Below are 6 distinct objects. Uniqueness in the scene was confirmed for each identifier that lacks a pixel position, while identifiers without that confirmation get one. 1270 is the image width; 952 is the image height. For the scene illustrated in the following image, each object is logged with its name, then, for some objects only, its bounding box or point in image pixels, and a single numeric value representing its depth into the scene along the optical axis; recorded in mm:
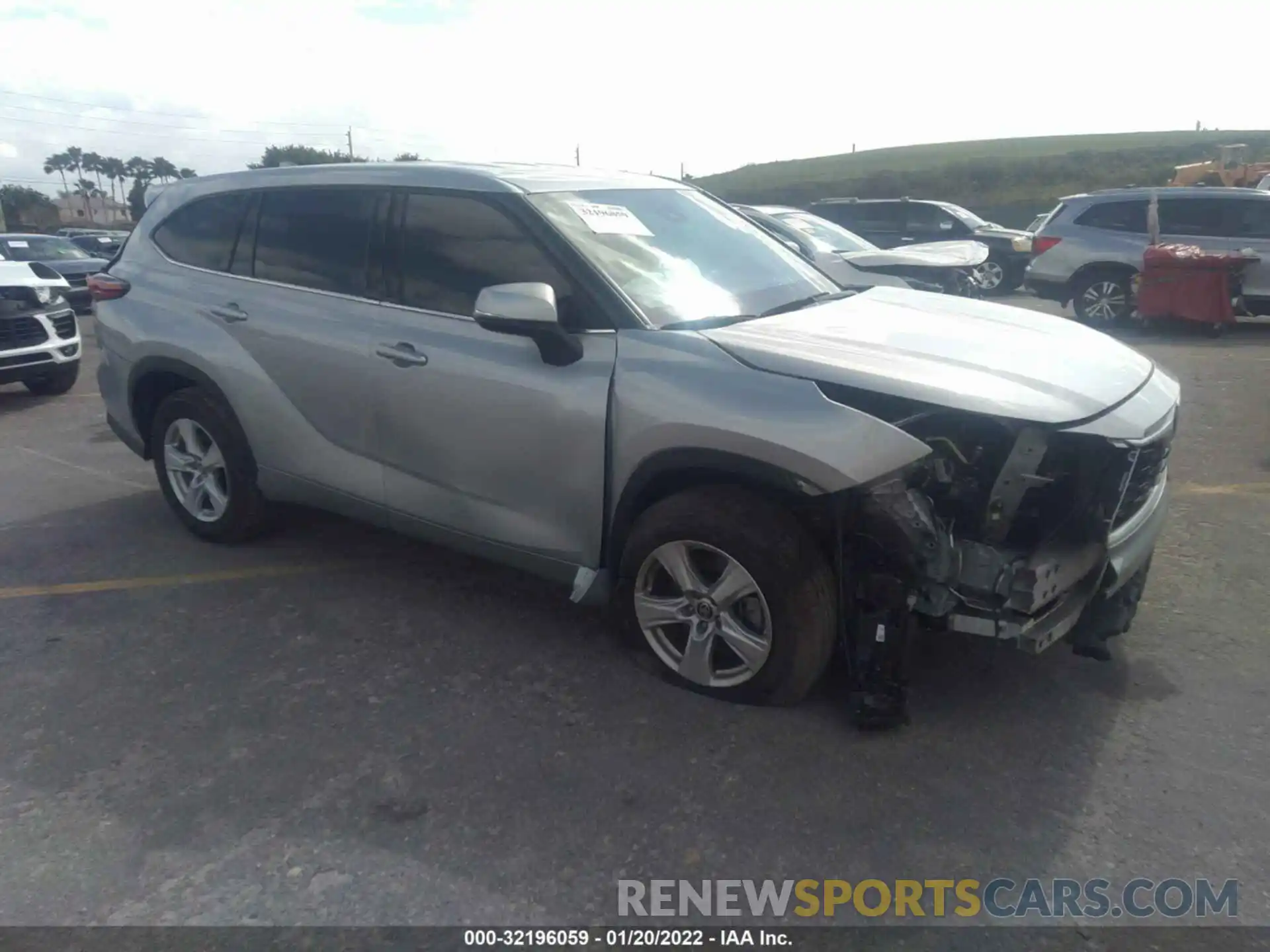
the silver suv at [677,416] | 3217
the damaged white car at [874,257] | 8539
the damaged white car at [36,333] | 9281
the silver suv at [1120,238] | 12859
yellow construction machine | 23281
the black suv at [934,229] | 18250
